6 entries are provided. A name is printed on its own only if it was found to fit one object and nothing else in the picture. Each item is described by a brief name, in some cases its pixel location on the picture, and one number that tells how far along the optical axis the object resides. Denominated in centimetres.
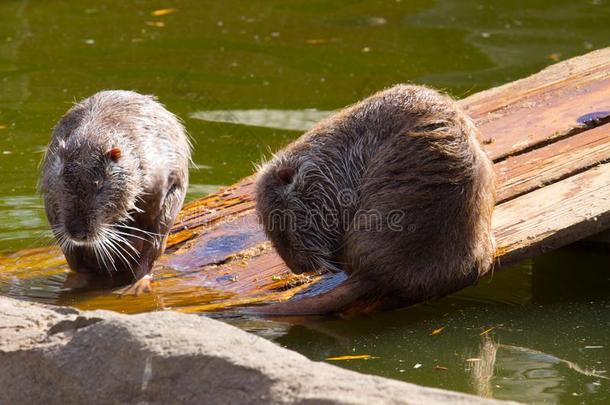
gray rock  647
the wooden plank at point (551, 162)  1116
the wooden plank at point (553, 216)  1015
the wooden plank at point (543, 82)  1341
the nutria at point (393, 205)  952
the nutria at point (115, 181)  1067
